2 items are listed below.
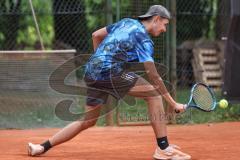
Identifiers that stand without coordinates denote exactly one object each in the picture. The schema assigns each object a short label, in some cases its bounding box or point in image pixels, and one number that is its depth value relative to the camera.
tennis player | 5.84
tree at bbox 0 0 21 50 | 14.27
